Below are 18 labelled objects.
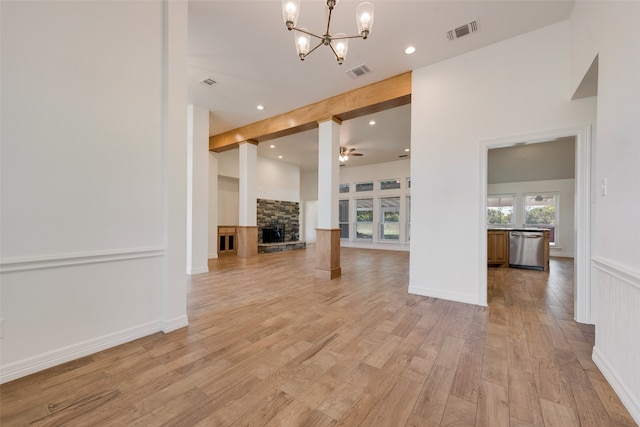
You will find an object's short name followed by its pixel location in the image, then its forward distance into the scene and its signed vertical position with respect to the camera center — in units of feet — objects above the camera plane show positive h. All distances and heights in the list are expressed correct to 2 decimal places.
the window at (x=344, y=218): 34.24 -0.58
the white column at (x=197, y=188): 16.28 +1.65
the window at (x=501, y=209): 25.49 +0.61
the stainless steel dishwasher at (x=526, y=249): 17.72 -2.48
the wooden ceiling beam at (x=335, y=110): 12.59 +6.19
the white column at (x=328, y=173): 14.89 +2.43
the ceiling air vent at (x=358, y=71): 11.73 +6.90
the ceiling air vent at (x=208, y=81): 13.18 +7.06
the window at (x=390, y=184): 30.27 +3.71
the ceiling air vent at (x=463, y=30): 9.12 +6.96
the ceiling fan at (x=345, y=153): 23.77 +5.96
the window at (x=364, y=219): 32.48 -0.65
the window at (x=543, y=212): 23.68 +0.31
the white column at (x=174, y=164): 7.69 +1.54
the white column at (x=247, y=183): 20.49 +2.51
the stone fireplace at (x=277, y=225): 27.76 -1.47
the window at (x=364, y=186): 32.32 +3.64
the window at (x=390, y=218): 30.40 -0.48
